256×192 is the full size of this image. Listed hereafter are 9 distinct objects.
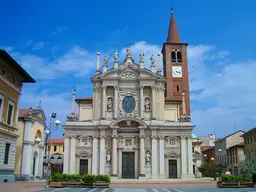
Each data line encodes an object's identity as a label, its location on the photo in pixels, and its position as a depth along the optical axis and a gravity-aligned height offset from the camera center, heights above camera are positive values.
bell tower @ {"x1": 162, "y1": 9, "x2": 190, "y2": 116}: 43.63 +13.79
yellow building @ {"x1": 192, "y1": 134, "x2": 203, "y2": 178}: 52.06 -0.47
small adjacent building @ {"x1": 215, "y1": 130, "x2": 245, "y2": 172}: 52.59 +0.60
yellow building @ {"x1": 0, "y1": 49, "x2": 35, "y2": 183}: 21.01 +3.25
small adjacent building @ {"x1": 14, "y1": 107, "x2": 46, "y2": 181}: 28.22 +0.09
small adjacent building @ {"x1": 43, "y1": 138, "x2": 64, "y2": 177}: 53.59 -0.47
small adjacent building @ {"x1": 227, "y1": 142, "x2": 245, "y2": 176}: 46.50 -2.27
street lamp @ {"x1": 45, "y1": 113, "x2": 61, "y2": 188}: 19.62 +1.58
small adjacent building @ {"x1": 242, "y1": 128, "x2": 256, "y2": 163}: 41.33 +0.29
